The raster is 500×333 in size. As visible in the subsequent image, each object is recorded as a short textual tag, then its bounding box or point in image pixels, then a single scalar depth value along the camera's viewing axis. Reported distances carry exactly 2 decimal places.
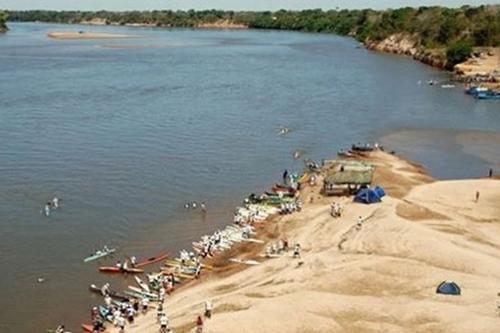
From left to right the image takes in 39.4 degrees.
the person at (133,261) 44.83
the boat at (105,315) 37.41
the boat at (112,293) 40.48
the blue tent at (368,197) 52.34
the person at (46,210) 54.16
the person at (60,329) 35.78
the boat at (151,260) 45.12
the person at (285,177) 63.22
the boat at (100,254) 46.05
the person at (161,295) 39.22
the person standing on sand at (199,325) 32.06
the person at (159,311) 35.25
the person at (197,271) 43.12
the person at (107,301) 38.96
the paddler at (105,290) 40.62
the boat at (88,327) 36.62
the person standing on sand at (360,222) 45.90
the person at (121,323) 36.23
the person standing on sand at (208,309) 34.22
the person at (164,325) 33.25
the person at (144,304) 38.45
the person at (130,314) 37.19
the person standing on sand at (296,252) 43.34
